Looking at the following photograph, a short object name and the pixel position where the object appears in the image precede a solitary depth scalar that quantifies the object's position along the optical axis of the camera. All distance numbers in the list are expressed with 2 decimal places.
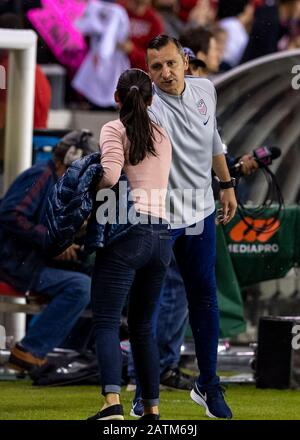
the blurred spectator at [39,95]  10.98
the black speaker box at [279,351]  8.85
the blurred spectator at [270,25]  14.41
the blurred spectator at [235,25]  15.31
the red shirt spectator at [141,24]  14.23
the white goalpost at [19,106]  9.83
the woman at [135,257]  6.74
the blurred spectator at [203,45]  8.76
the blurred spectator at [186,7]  16.18
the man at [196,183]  7.25
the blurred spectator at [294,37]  15.34
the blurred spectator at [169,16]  15.41
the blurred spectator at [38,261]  9.09
